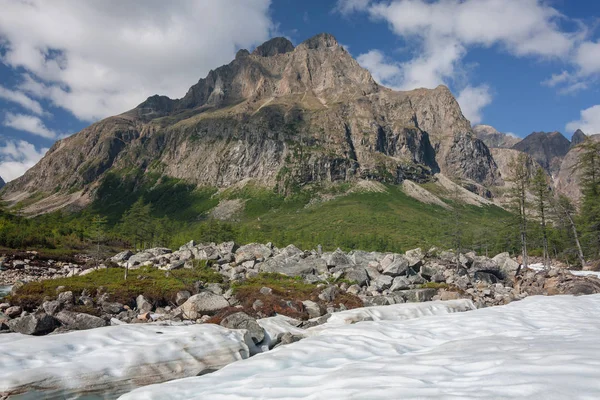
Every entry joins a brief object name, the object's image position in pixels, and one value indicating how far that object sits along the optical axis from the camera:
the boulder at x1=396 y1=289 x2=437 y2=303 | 21.11
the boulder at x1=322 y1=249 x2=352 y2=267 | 32.69
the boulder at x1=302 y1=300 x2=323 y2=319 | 17.67
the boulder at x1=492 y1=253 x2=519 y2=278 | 35.06
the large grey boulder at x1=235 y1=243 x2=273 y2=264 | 37.69
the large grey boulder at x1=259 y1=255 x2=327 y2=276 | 31.94
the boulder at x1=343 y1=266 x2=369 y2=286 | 27.59
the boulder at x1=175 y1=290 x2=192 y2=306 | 21.55
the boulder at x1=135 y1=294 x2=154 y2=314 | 19.95
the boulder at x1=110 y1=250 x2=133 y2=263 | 44.09
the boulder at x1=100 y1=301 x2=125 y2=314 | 18.94
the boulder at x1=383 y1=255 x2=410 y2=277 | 29.08
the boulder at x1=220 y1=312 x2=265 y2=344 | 10.18
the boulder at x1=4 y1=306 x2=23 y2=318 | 17.62
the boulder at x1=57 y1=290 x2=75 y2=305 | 19.42
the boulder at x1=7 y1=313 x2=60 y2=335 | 12.41
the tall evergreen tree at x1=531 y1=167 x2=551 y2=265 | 38.28
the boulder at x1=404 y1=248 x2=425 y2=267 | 44.22
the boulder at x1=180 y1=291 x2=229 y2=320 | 17.78
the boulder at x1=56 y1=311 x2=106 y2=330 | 13.07
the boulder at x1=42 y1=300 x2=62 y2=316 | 17.41
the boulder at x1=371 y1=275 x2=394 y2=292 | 26.30
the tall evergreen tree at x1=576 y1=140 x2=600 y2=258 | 35.80
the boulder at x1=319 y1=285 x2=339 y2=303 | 21.25
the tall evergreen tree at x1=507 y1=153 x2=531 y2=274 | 38.72
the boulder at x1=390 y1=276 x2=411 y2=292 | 26.03
